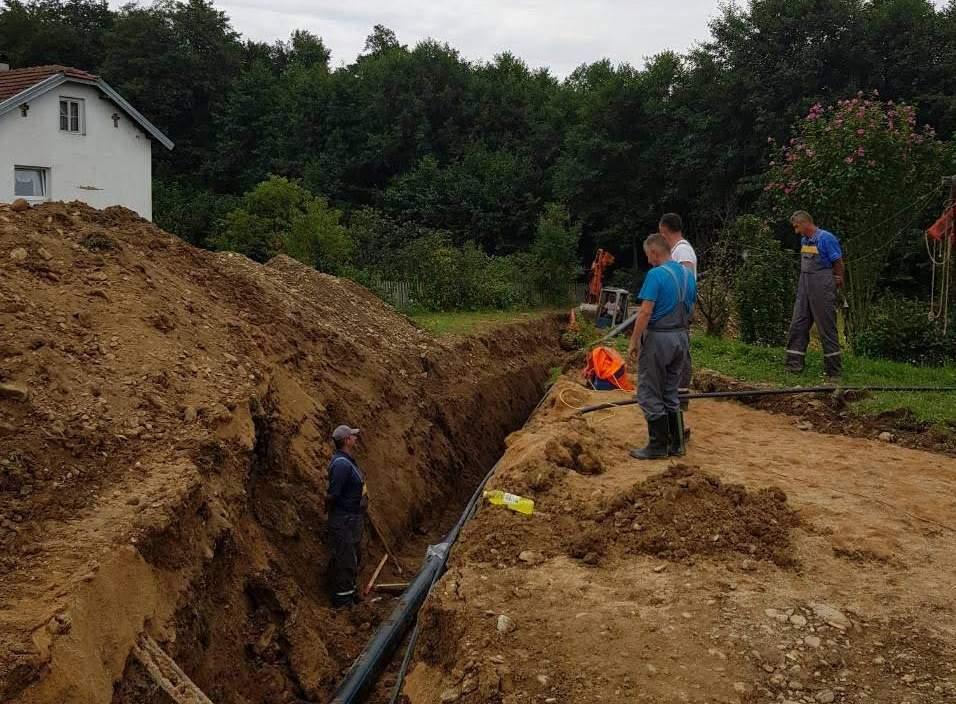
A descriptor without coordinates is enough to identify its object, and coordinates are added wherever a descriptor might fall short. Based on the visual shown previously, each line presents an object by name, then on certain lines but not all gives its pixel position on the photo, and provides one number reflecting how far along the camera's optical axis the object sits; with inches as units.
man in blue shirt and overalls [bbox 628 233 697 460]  279.3
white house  933.2
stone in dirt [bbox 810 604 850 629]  171.3
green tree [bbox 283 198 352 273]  781.3
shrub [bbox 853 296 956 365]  458.9
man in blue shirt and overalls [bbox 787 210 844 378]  386.3
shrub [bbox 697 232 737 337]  606.5
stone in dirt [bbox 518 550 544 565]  209.8
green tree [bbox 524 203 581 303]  930.1
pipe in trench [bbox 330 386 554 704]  236.2
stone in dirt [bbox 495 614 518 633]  177.0
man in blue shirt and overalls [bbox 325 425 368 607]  299.4
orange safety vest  426.9
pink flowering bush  496.7
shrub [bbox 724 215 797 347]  540.7
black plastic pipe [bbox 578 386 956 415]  363.6
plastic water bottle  241.3
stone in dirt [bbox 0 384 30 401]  239.0
